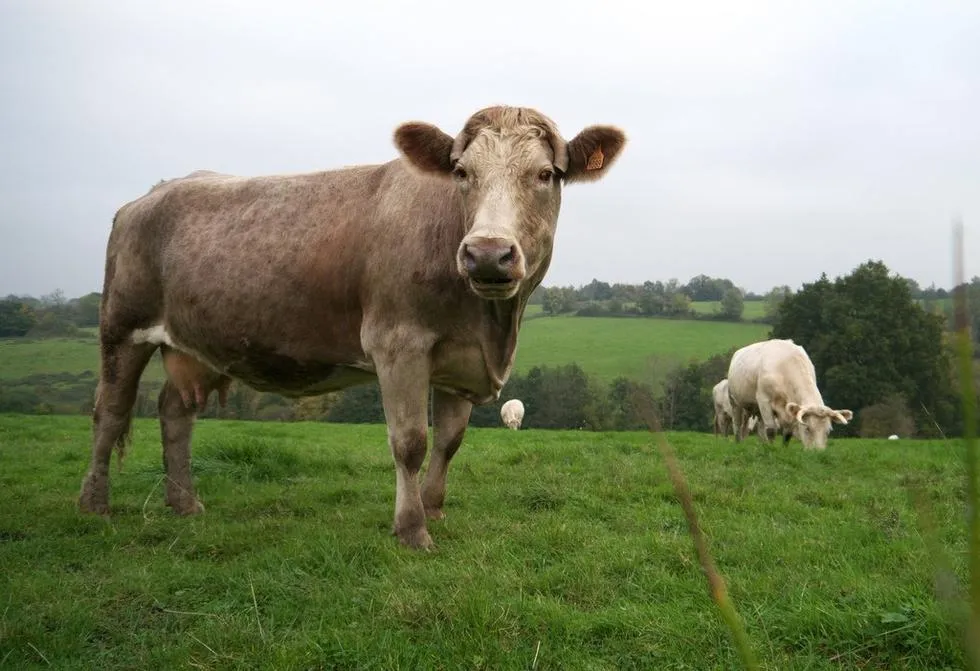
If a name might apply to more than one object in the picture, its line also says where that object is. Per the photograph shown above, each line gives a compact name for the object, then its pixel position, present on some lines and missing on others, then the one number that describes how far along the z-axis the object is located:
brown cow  4.63
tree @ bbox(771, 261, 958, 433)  23.12
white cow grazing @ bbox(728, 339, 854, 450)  13.32
